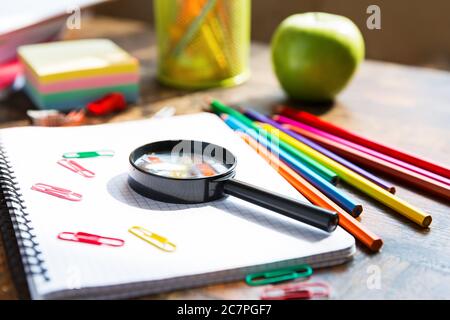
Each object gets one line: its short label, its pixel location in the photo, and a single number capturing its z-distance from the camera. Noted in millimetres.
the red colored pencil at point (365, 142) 722
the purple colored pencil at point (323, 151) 691
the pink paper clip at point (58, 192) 611
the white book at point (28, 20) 1060
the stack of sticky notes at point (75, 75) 916
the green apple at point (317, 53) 913
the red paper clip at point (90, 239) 535
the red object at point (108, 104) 918
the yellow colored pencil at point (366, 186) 622
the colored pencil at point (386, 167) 687
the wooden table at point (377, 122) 517
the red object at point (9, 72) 1006
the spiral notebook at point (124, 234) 493
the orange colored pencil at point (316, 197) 572
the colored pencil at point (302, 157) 692
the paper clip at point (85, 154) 700
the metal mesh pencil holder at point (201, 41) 993
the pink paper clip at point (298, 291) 492
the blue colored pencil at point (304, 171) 626
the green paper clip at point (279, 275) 511
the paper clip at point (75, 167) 660
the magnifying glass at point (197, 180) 565
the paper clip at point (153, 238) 532
